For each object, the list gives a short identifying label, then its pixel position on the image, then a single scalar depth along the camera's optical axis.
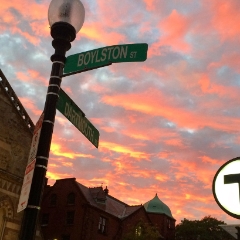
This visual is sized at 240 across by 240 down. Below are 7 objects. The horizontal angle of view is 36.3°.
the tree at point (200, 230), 70.94
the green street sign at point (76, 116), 6.00
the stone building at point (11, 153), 21.83
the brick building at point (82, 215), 42.91
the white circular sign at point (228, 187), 2.55
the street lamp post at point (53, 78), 4.96
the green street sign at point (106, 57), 6.07
